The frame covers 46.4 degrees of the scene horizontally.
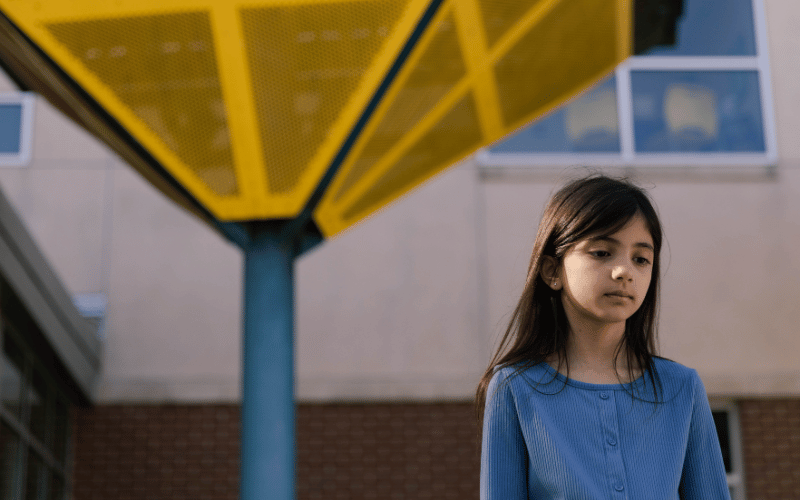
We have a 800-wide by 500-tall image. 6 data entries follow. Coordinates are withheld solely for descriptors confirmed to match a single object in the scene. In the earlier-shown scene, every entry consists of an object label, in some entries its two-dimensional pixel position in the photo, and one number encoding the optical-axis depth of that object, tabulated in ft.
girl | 5.98
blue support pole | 18.06
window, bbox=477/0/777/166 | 32.35
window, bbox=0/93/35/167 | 31.48
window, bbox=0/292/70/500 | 24.47
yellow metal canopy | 15.61
